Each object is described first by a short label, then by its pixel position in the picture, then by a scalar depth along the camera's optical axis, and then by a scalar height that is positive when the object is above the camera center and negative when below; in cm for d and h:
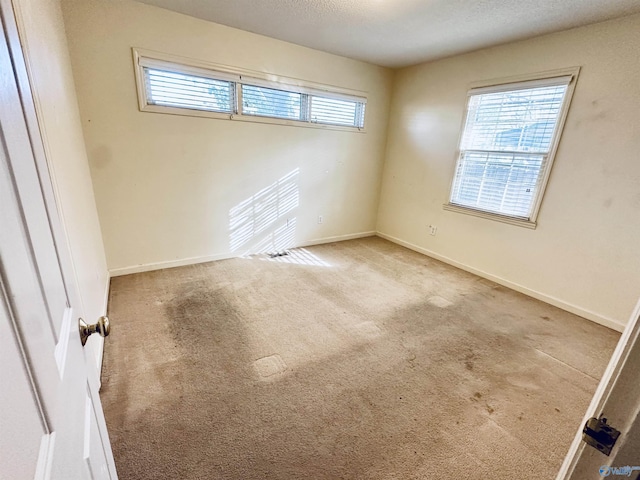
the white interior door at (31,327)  35 -29
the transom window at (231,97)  278 +50
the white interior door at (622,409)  49 -41
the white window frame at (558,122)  263 +42
